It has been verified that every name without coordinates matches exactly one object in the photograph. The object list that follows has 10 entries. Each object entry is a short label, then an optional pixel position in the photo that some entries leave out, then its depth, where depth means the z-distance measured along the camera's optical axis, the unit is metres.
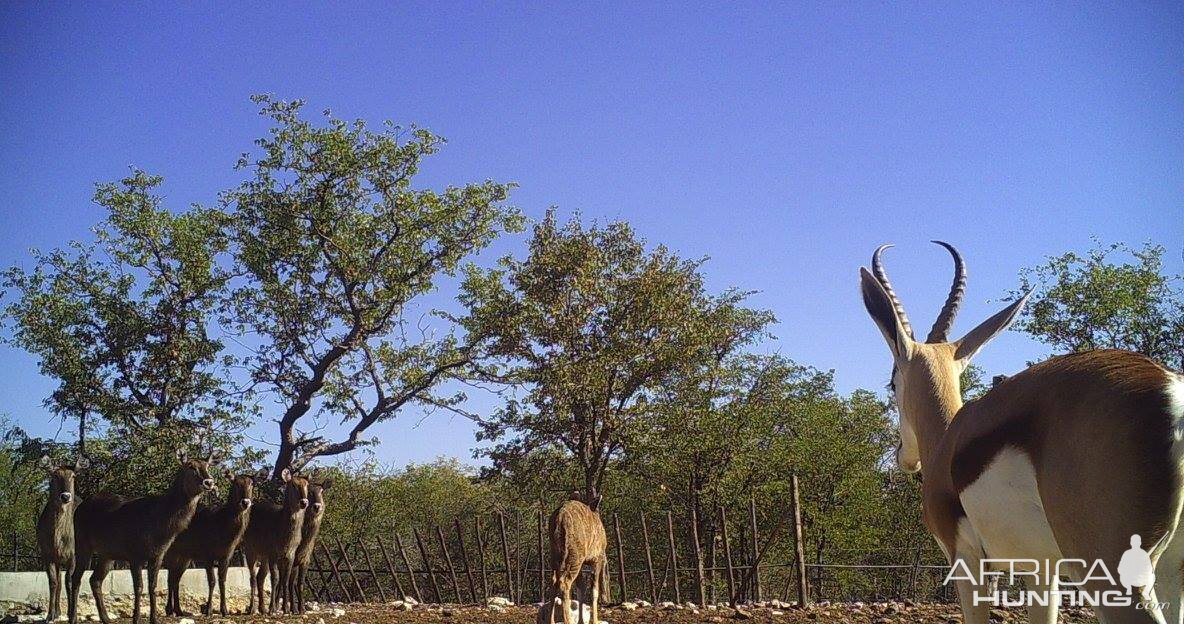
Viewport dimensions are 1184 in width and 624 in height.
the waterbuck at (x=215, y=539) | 14.31
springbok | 2.58
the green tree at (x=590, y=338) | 18.00
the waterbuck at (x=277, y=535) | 15.47
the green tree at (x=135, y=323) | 19.77
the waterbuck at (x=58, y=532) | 12.11
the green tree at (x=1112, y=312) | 21.91
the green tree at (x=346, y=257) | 19.53
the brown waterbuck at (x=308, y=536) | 15.91
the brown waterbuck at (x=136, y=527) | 12.67
